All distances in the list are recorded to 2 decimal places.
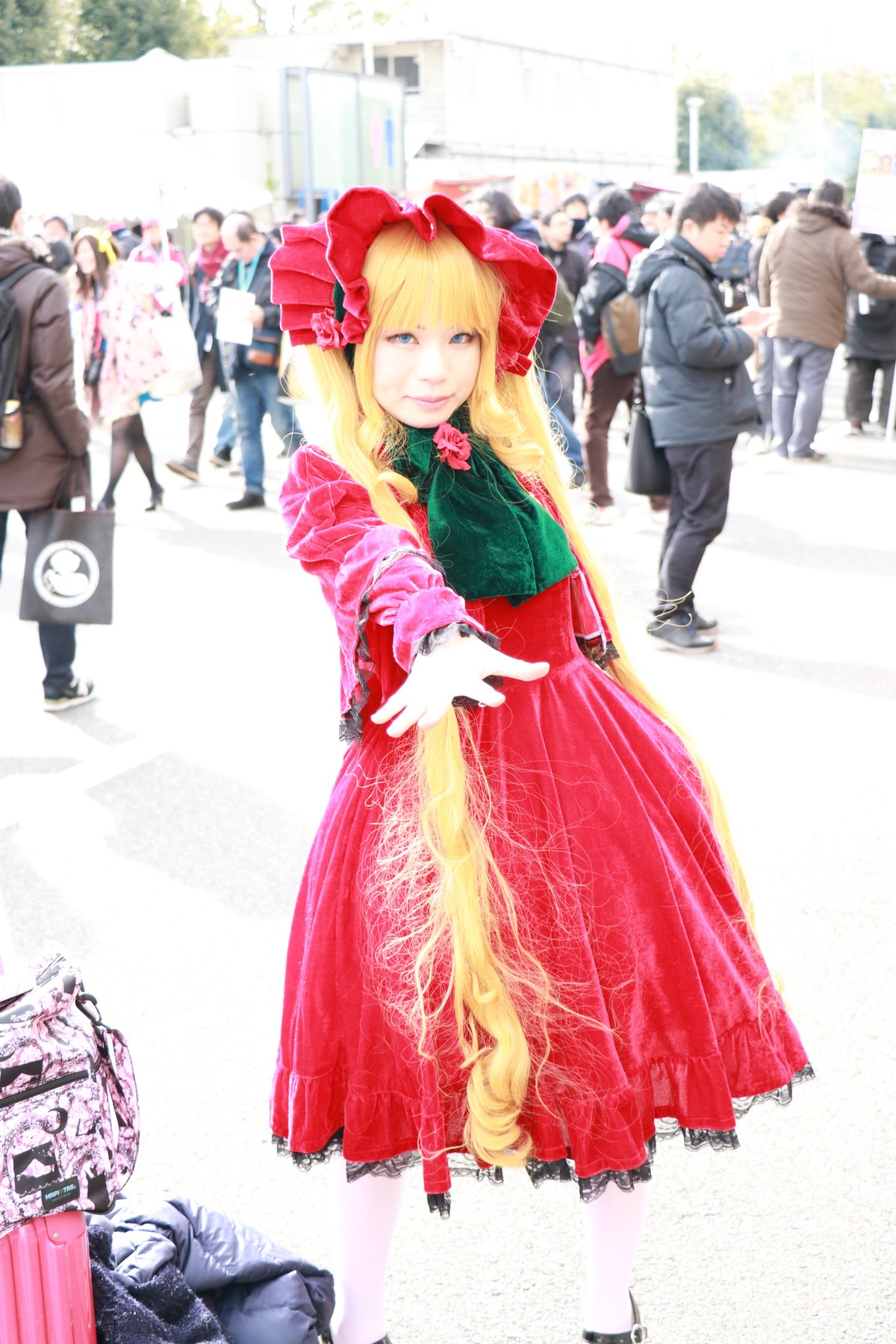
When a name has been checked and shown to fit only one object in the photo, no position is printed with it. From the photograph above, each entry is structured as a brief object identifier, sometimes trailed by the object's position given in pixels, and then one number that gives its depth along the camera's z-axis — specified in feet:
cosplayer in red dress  5.96
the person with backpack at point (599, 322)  25.48
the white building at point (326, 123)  49.06
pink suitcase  5.34
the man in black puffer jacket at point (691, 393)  18.38
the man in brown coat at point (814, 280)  30.71
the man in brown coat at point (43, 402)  16.35
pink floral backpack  5.23
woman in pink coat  26.73
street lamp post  233.55
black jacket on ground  6.25
